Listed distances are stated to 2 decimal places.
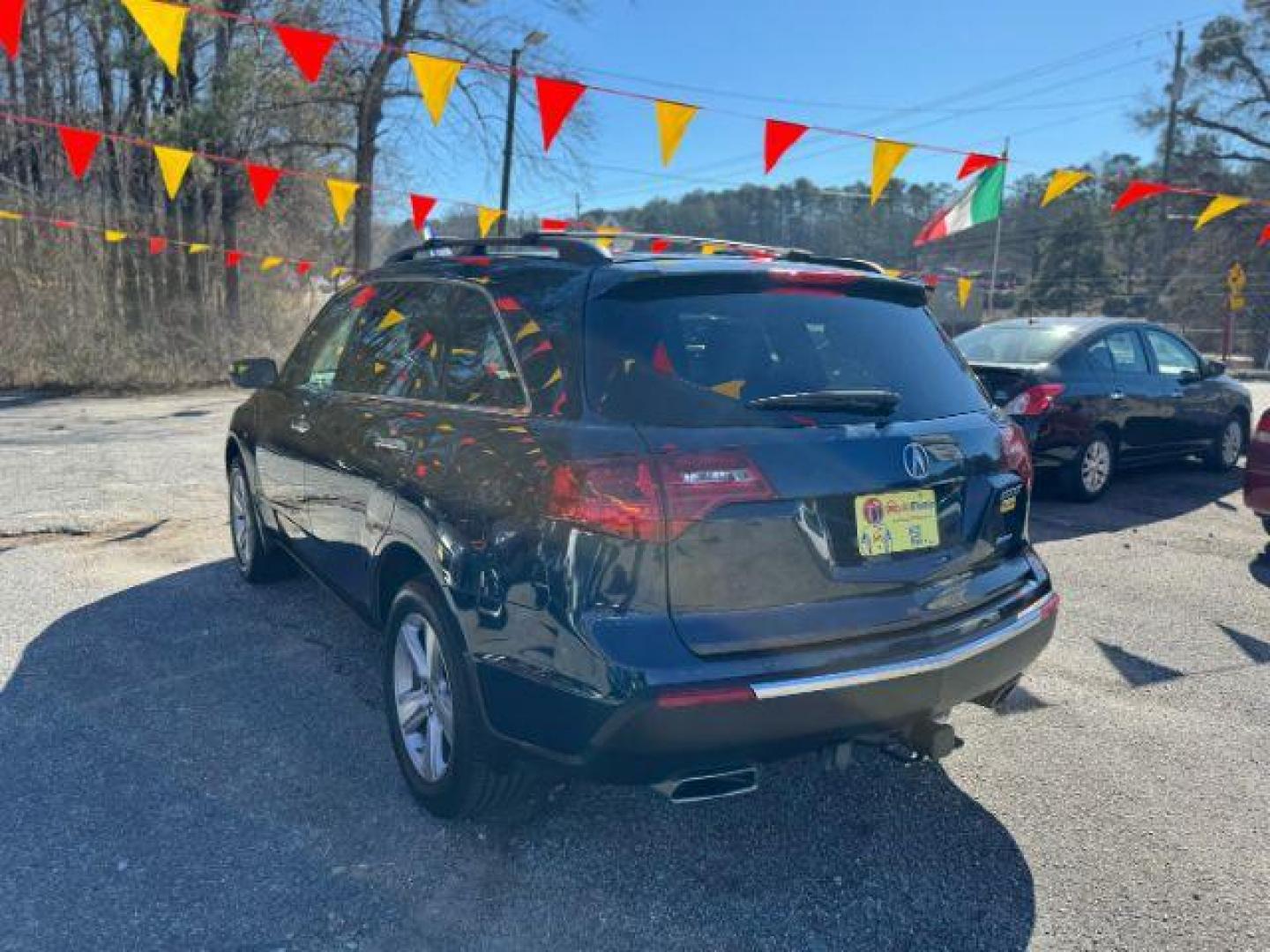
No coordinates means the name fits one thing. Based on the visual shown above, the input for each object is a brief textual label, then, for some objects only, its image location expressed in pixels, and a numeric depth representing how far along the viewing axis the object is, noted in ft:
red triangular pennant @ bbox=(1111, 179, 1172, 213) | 35.99
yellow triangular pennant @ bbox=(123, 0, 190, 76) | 23.00
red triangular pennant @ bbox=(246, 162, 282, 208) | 40.65
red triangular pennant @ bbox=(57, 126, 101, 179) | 37.27
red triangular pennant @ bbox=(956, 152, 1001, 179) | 37.77
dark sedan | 23.88
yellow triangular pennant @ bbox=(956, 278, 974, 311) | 53.52
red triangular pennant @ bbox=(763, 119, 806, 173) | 32.60
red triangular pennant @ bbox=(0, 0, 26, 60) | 22.52
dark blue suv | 7.47
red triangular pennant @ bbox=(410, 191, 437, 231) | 47.98
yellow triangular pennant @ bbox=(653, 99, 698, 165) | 30.81
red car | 20.47
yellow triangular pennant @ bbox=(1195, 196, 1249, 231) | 38.75
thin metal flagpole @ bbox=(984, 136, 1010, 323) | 81.11
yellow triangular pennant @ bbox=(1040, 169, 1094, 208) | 36.72
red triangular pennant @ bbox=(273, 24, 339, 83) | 25.86
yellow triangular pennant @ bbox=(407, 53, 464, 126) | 27.86
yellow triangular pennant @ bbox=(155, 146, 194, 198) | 38.73
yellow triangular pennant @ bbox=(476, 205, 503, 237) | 48.75
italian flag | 48.54
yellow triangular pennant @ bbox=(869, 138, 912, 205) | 34.76
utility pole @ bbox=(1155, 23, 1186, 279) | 117.91
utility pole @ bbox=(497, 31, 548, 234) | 65.87
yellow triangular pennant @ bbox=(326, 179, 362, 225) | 42.27
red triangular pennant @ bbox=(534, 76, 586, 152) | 29.55
